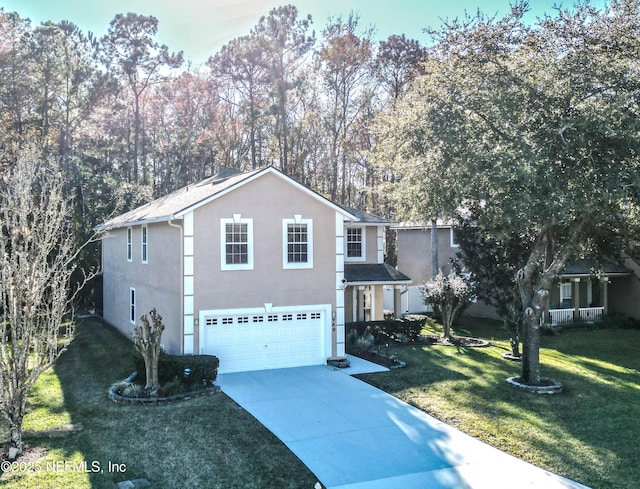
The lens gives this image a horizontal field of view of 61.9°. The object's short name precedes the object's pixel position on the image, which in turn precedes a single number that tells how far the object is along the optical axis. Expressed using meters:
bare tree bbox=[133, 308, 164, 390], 13.77
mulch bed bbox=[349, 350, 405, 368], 17.33
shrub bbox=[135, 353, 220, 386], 14.15
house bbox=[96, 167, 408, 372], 15.84
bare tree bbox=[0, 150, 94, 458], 9.48
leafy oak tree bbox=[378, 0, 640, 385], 12.81
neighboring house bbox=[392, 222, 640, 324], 27.14
